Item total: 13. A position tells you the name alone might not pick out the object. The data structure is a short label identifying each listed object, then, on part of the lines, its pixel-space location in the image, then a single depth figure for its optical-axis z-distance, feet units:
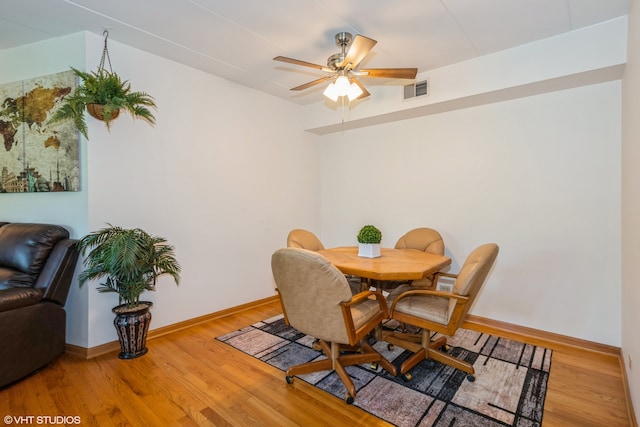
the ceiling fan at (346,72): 7.65
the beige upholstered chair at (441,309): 6.48
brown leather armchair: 6.86
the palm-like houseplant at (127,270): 7.69
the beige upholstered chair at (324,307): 6.08
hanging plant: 7.48
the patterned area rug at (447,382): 6.12
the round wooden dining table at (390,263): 6.97
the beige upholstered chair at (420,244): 9.59
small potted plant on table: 8.85
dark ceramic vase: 8.18
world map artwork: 8.53
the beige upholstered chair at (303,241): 10.33
